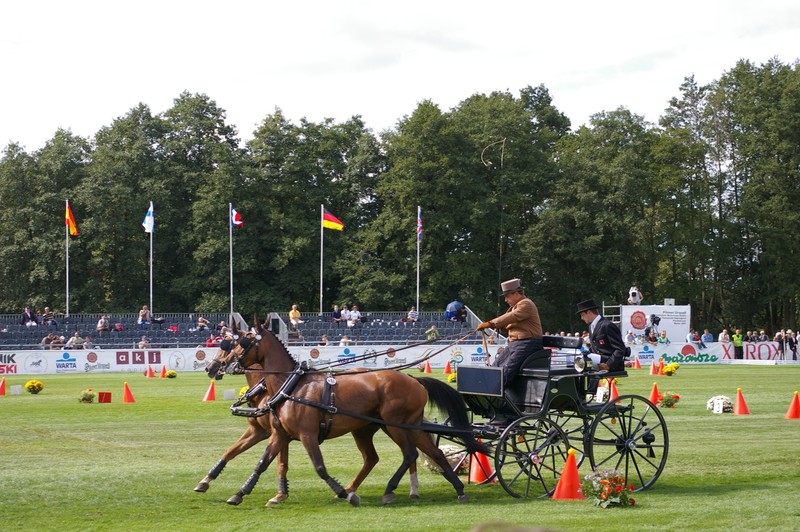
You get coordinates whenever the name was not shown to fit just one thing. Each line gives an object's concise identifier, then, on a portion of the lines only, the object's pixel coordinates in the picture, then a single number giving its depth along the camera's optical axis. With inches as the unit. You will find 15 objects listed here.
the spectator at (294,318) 1774.1
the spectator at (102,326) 1741.5
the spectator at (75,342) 1633.9
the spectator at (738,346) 1887.3
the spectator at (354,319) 1854.9
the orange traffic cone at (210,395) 1002.1
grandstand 1706.4
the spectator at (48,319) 1750.7
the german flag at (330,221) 2062.0
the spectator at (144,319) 1787.6
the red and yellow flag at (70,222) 1986.3
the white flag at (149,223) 1983.0
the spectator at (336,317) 1907.7
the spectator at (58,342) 1654.8
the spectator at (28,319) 1724.9
